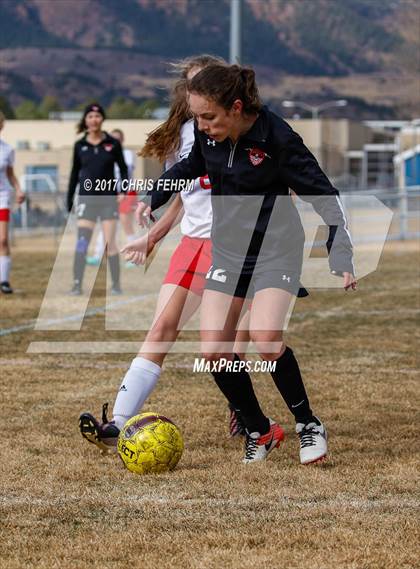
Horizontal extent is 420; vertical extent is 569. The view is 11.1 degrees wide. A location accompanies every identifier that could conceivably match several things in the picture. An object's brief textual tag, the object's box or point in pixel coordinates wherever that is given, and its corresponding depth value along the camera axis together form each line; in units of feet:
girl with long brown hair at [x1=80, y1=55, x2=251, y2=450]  36.92
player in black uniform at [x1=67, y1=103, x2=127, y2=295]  82.57
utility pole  120.08
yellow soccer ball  34.31
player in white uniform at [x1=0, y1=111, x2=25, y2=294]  82.24
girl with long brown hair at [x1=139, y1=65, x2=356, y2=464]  33.15
